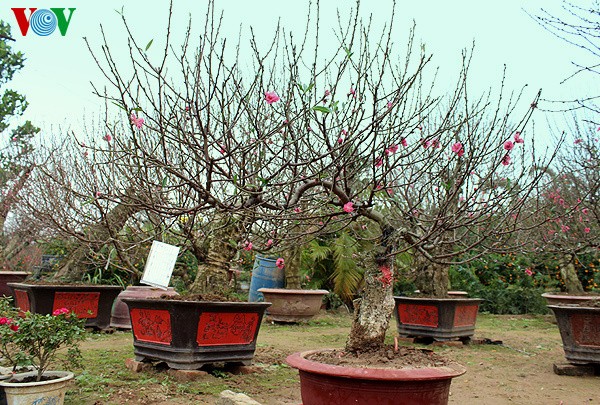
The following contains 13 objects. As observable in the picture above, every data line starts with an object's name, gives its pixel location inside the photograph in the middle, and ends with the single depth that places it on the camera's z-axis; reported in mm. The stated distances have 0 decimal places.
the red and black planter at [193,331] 4523
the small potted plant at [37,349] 3229
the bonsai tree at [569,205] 8125
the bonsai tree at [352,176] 2686
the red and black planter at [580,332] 5188
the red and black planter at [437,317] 7043
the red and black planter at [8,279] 9617
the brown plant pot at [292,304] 9234
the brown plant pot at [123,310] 7462
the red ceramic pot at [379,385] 2629
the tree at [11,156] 11523
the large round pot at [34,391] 3201
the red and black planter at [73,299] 6867
